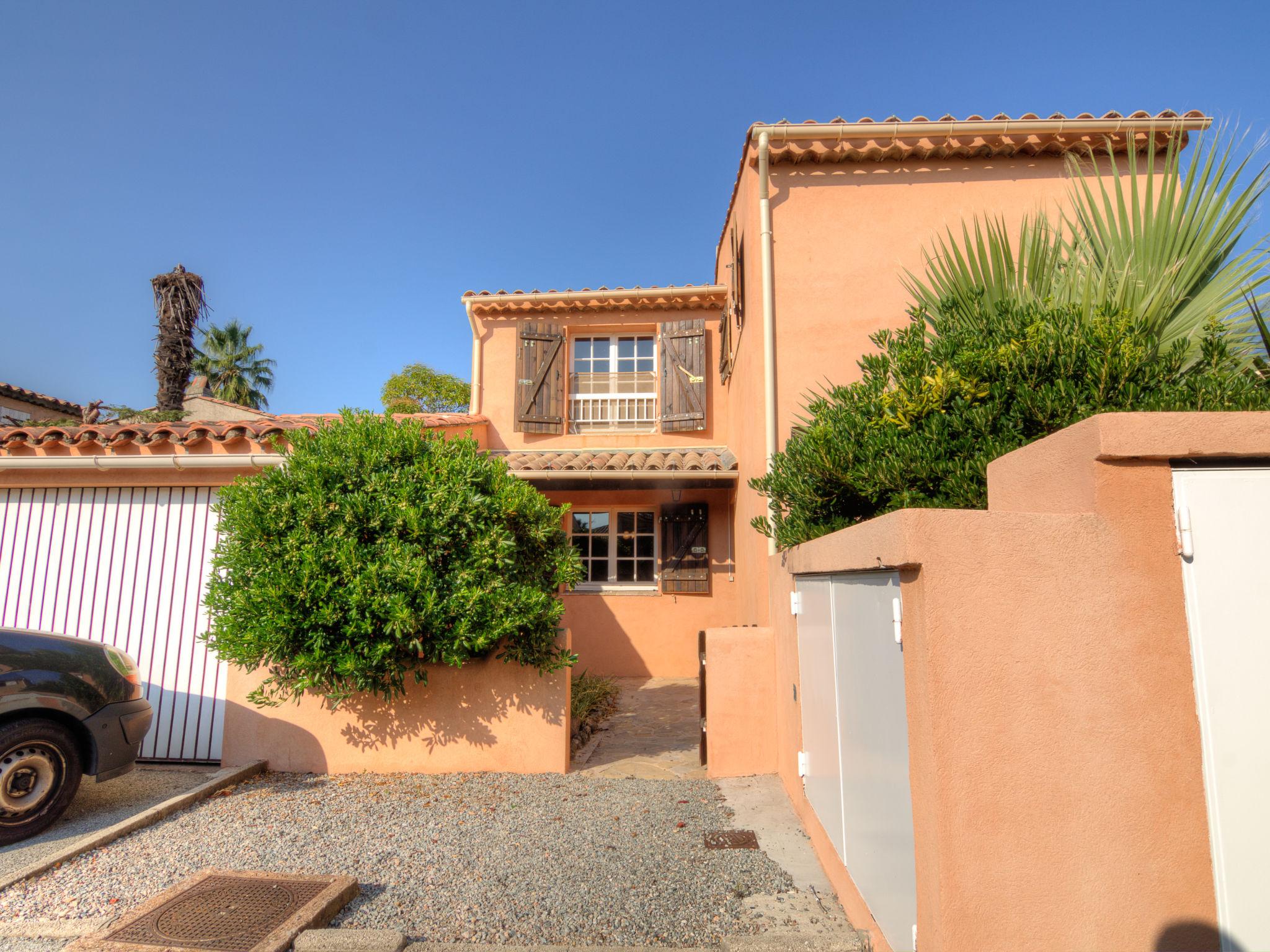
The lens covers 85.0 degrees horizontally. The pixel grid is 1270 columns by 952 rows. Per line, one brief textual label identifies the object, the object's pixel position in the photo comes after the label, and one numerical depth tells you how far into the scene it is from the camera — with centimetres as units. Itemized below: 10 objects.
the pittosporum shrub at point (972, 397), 337
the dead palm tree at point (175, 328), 1906
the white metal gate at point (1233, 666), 217
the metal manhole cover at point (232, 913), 310
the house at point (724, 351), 684
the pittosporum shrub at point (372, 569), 510
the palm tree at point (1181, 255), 375
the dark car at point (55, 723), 426
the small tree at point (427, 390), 2550
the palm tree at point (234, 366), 2955
